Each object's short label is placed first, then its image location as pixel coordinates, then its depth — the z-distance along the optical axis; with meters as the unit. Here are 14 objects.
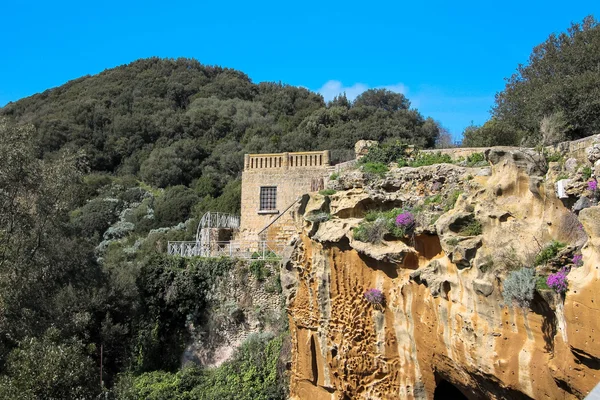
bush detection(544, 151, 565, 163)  11.45
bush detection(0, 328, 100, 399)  10.83
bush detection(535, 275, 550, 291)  8.61
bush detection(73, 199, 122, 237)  36.75
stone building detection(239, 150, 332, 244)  23.92
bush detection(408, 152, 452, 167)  14.77
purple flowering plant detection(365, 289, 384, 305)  12.70
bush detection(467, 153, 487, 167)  12.82
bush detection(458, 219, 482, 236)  10.27
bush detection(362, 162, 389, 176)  15.15
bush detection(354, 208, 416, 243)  12.12
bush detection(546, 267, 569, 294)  8.20
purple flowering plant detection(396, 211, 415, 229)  12.05
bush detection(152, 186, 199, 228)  35.84
